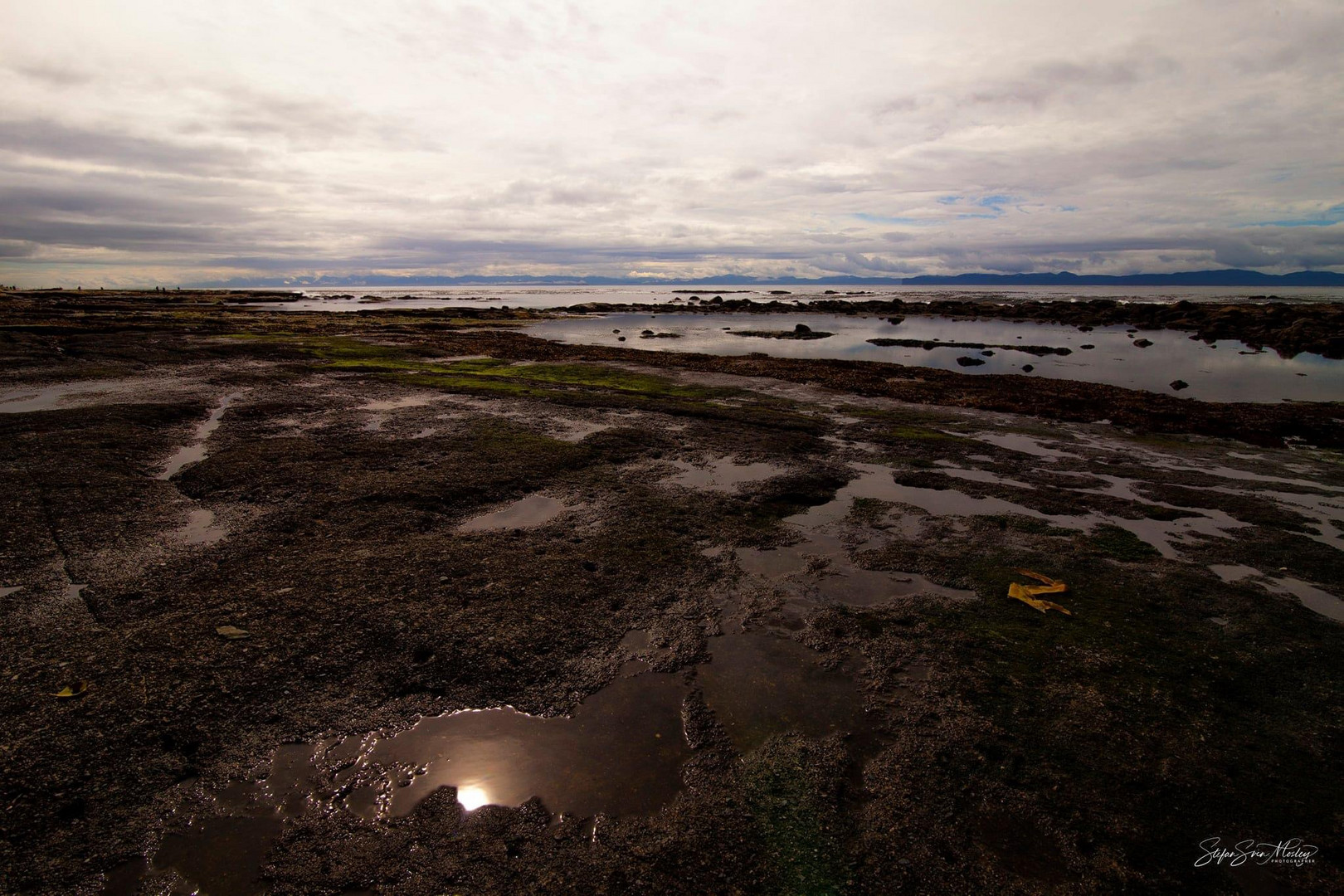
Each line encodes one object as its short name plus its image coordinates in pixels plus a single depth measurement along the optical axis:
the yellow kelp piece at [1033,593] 10.23
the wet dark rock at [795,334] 62.88
